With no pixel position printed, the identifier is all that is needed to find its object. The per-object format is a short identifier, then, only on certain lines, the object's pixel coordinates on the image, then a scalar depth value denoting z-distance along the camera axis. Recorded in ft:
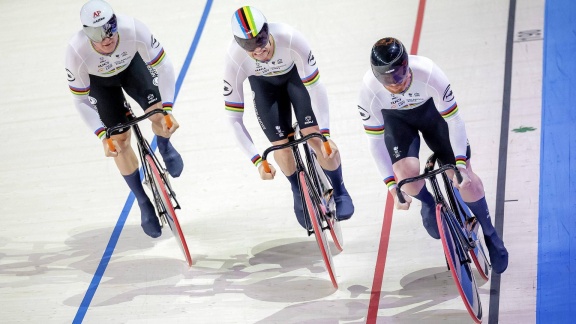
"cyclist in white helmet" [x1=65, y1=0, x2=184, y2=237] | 39.14
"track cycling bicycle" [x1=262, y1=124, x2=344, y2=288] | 36.37
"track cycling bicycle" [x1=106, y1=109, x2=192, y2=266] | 38.81
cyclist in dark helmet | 32.86
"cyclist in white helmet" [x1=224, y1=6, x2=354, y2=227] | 36.81
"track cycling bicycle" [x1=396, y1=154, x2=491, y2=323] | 31.96
